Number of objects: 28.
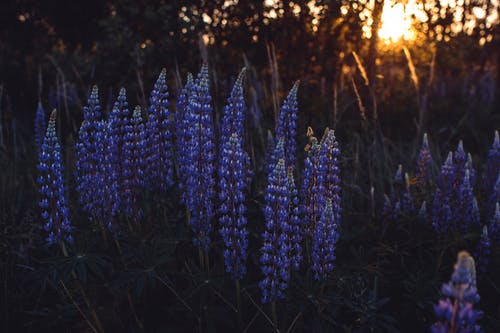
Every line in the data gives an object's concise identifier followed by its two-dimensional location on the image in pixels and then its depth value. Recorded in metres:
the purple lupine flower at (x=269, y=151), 3.22
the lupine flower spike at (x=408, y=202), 3.56
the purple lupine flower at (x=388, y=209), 3.59
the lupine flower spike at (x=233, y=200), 2.37
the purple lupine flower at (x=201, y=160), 2.52
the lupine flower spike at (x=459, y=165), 3.55
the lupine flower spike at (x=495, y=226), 3.18
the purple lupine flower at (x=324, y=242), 2.42
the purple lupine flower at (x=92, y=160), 2.74
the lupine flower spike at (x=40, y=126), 4.32
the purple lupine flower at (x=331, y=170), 2.65
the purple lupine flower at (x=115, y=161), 2.75
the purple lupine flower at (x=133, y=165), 2.82
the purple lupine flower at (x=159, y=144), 2.87
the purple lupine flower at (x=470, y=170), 3.49
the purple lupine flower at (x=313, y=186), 2.59
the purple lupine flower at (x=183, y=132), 2.73
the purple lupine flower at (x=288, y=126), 2.94
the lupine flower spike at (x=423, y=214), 3.36
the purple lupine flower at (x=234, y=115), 2.79
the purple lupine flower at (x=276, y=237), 2.26
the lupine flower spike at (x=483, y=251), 3.05
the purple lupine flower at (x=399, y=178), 3.65
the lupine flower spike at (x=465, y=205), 3.23
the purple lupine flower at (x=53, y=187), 2.48
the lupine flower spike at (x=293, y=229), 2.34
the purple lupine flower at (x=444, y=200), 3.28
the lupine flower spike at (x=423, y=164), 3.78
